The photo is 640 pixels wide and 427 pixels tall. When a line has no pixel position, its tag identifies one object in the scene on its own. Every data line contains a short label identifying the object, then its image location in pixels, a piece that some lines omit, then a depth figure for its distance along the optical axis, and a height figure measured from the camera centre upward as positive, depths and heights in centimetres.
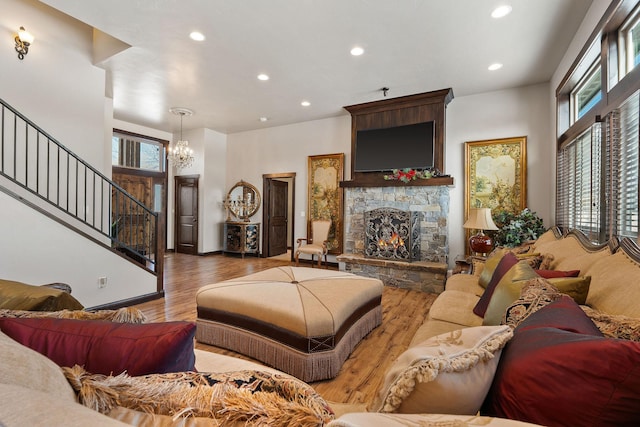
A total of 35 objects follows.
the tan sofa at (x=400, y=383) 41 -36
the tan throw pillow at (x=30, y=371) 52 -31
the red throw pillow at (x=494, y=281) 191 -46
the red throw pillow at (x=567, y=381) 56 -36
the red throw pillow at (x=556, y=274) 166 -35
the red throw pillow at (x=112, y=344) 74 -36
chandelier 589 +129
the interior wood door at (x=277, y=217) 717 -9
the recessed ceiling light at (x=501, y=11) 275 +200
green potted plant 392 -20
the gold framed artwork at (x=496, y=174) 440 +64
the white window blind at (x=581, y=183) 255 +34
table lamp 387 -16
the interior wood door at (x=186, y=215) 734 -6
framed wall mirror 720 +31
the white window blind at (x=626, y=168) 194 +35
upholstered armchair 570 -58
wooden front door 602 +56
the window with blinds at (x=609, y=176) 198 +33
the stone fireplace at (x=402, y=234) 451 -33
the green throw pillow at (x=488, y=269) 246 -48
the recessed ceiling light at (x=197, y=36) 324 +204
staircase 345 +39
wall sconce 337 +202
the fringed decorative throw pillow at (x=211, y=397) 59 -40
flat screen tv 479 +117
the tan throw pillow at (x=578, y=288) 142 -36
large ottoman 199 -81
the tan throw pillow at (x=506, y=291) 154 -43
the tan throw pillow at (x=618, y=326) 92 -38
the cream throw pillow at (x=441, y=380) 67 -40
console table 702 -61
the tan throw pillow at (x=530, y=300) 124 -38
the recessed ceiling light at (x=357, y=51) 351 +203
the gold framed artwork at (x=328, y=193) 602 +45
